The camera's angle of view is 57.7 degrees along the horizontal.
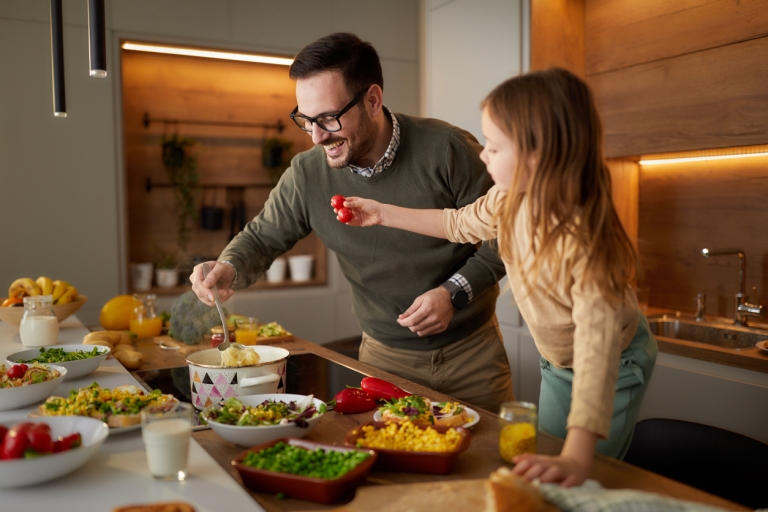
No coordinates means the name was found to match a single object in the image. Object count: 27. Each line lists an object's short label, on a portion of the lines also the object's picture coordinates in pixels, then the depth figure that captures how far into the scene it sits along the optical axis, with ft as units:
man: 6.40
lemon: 8.60
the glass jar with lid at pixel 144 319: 8.39
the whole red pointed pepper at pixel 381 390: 5.12
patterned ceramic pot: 4.84
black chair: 4.91
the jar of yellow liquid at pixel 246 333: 7.73
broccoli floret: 7.96
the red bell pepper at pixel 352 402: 4.96
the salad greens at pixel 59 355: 5.90
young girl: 3.48
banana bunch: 8.36
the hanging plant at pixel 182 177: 14.49
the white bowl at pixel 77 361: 5.74
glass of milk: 3.60
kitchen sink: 9.78
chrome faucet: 10.02
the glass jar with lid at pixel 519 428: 3.84
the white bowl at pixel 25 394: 4.87
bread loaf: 3.02
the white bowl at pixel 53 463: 3.39
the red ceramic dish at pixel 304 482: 3.41
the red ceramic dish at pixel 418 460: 3.74
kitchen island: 3.42
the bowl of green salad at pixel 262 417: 4.10
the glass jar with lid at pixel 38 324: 7.07
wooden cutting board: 3.16
